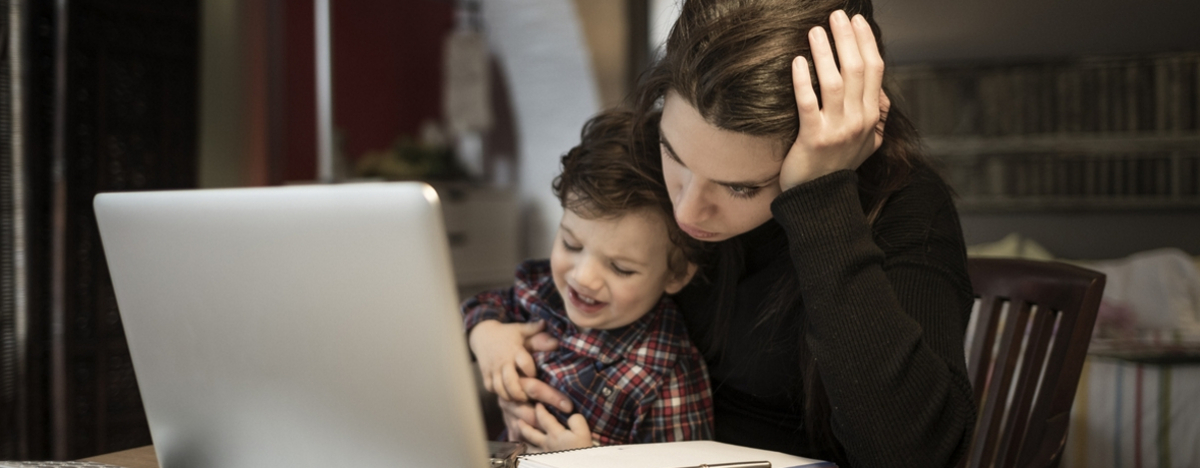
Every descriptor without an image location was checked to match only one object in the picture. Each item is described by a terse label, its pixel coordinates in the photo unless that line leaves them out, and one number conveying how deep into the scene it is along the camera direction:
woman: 0.79
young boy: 1.04
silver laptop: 0.53
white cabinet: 3.92
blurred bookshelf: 2.79
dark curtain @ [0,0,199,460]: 2.33
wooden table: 0.92
